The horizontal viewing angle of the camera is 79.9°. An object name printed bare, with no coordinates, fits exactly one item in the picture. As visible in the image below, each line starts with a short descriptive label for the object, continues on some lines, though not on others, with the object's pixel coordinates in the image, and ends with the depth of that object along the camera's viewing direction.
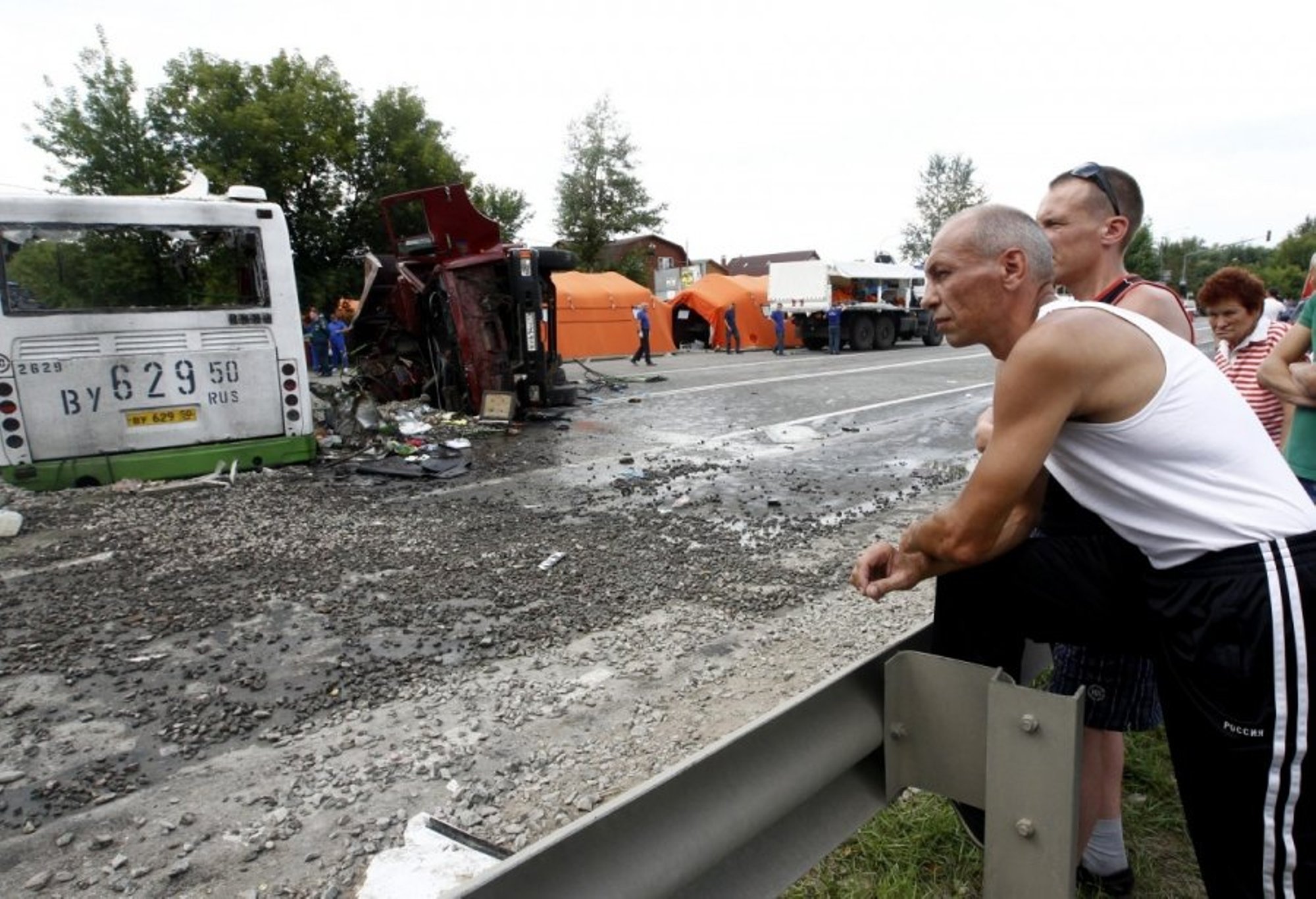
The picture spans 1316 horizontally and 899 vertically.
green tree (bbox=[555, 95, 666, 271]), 47.25
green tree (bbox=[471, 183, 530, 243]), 36.08
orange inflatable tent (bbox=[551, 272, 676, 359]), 26.77
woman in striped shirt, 3.71
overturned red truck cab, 11.56
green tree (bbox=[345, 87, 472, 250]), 28.62
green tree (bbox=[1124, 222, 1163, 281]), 57.28
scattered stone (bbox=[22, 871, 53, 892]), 2.45
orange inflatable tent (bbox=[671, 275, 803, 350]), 30.38
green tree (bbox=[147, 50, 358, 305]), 25.42
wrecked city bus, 6.87
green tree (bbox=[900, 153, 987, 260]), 69.56
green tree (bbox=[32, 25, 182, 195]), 24.55
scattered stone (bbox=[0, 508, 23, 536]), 6.09
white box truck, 27.36
